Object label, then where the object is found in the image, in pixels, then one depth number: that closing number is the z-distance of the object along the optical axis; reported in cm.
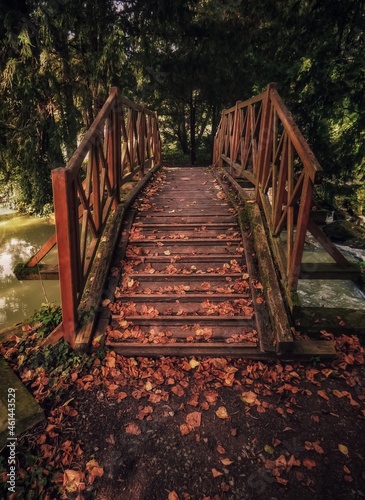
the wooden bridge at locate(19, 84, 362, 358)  320
